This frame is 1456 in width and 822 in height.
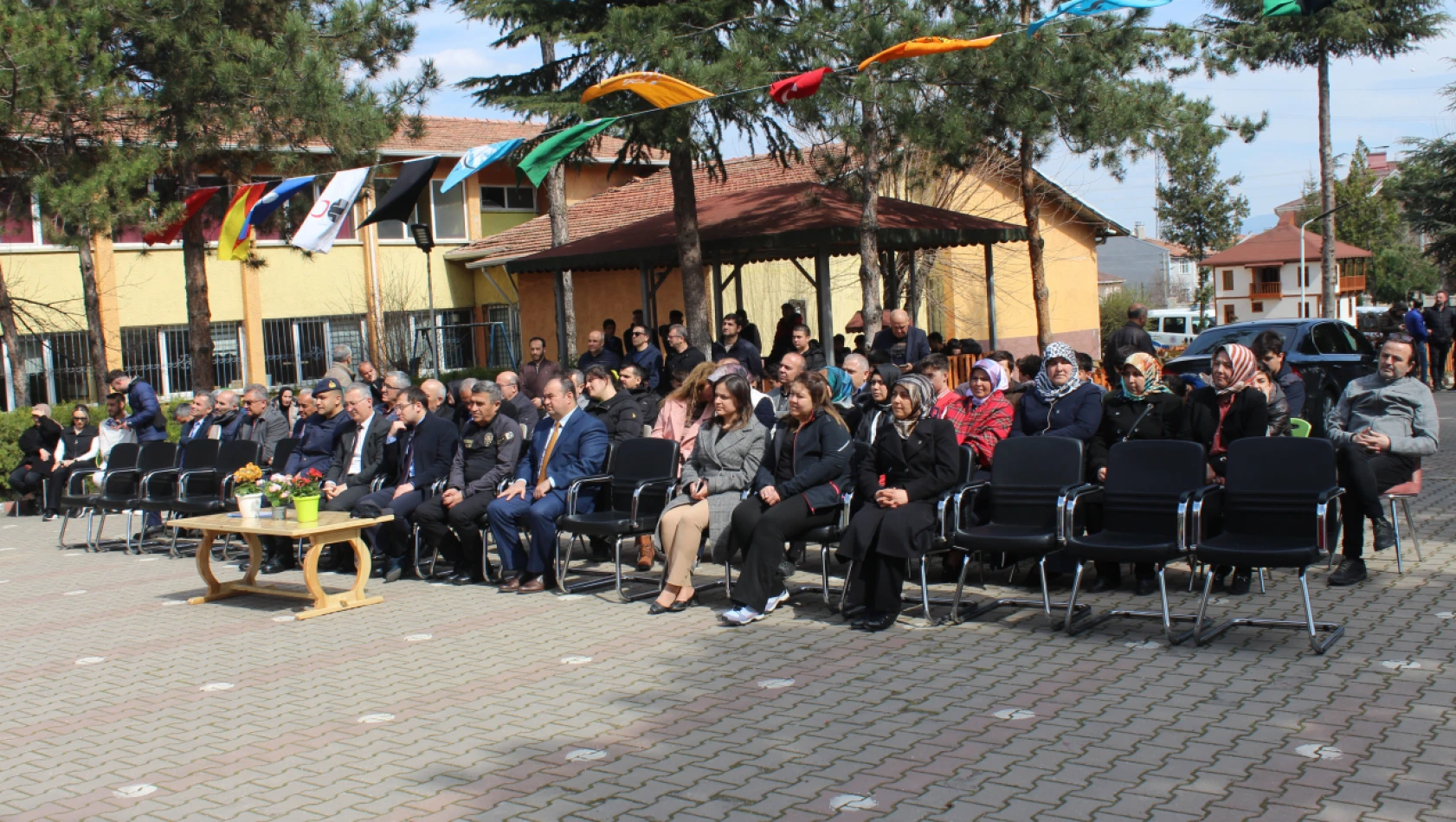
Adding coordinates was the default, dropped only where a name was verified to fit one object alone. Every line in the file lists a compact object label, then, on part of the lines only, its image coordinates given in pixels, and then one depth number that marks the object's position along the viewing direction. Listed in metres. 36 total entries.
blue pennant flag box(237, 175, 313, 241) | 13.23
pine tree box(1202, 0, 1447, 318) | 17.05
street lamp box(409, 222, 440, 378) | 20.09
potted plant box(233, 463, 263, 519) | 8.80
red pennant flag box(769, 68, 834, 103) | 10.20
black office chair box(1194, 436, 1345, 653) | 6.17
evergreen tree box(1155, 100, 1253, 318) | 55.34
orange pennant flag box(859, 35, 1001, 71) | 9.69
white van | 49.56
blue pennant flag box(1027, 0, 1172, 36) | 8.84
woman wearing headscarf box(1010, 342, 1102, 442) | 8.00
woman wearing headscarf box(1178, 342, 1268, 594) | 7.39
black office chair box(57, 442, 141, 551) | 12.30
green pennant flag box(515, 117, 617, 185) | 11.43
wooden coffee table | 8.26
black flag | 12.43
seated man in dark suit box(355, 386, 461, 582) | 9.58
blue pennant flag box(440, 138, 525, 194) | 11.99
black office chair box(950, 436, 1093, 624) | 6.95
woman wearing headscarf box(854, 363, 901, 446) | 8.17
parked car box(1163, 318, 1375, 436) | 15.59
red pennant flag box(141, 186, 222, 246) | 15.05
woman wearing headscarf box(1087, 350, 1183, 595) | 7.57
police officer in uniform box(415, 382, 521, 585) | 9.20
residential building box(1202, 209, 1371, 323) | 72.75
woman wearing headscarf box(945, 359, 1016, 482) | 8.02
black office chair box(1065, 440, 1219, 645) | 6.52
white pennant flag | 12.62
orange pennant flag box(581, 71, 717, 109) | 11.31
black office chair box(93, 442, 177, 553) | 12.29
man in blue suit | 8.81
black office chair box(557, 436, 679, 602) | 8.33
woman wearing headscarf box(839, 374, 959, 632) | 7.04
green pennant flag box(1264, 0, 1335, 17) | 8.48
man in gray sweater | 7.32
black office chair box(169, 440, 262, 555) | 11.27
